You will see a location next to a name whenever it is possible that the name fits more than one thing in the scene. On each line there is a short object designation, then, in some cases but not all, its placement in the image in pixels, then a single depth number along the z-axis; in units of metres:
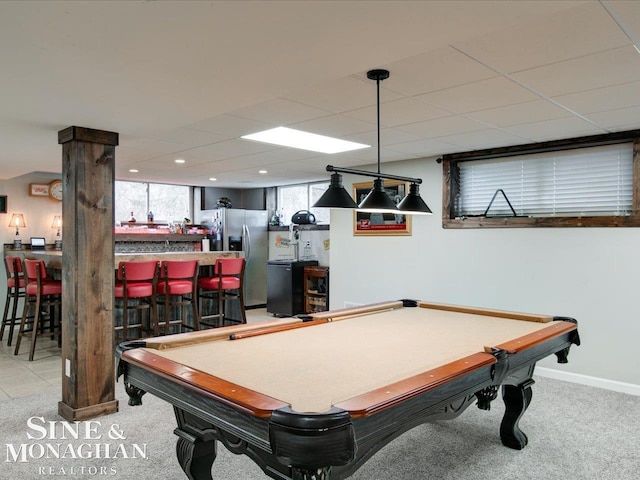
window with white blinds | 4.24
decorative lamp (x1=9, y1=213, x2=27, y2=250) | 6.69
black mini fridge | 7.38
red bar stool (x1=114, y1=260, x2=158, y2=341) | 4.88
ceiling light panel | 4.11
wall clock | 7.08
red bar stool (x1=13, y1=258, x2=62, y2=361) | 4.90
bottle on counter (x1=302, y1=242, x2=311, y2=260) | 8.02
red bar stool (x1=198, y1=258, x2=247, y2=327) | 5.67
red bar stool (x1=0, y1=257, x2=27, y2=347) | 5.54
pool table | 1.52
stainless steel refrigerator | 8.08
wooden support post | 3.32
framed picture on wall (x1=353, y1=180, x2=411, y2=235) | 5.68
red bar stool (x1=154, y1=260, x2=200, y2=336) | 5.16
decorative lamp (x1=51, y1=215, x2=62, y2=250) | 7.07
